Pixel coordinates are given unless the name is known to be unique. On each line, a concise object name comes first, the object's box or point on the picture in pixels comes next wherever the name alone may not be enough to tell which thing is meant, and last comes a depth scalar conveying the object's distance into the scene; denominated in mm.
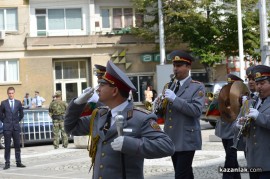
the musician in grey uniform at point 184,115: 8602
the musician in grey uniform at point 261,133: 7340
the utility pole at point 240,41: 35844
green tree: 39406
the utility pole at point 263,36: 24234
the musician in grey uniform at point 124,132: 5188
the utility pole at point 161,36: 39125
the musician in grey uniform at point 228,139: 9977
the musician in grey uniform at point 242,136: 7706
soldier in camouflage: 21422
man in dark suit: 16250
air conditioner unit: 40000
